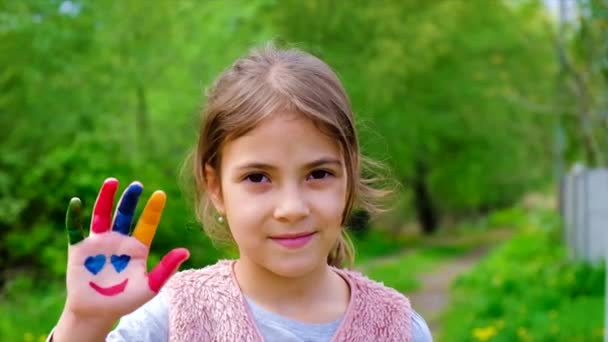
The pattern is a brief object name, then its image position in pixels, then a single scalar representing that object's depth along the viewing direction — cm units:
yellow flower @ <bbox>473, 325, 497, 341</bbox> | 577
